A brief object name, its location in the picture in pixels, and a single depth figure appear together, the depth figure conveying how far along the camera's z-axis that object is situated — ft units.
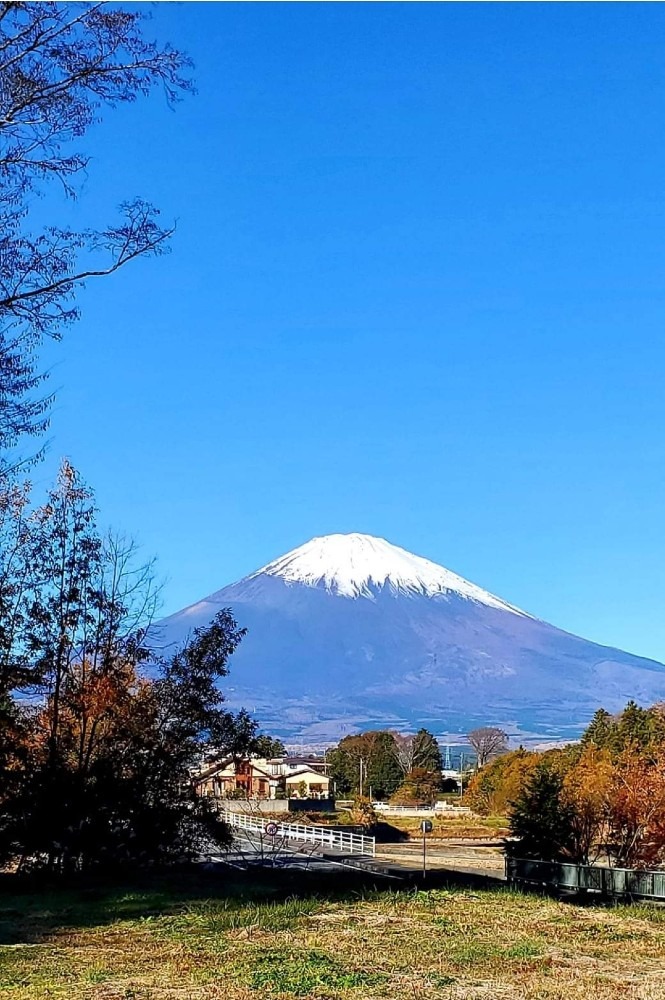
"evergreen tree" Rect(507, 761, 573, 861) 111.14
